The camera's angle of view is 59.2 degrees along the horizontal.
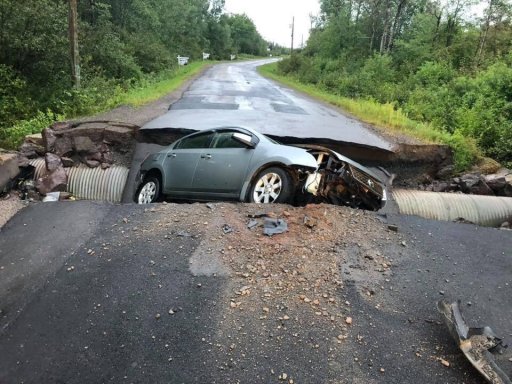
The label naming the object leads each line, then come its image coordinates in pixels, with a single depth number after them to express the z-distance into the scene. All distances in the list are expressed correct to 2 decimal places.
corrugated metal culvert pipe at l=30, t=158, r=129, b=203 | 10.05
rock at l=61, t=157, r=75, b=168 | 10.61
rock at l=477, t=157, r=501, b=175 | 11.27
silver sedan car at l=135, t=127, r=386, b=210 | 7.32
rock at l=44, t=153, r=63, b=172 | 10.03
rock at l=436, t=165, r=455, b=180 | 11.40
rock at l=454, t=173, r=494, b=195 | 10.21
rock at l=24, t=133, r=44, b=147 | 11.25
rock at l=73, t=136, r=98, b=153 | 11.07
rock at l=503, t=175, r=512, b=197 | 10.15
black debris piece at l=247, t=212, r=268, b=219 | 6.97
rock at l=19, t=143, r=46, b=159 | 10.77
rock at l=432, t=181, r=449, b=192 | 10.73
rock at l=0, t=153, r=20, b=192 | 9.30
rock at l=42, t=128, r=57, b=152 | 10.96
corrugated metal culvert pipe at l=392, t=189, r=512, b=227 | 9.16
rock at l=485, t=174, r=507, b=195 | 10.24
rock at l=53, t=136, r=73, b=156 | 10.96
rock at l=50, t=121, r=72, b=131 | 11.64
